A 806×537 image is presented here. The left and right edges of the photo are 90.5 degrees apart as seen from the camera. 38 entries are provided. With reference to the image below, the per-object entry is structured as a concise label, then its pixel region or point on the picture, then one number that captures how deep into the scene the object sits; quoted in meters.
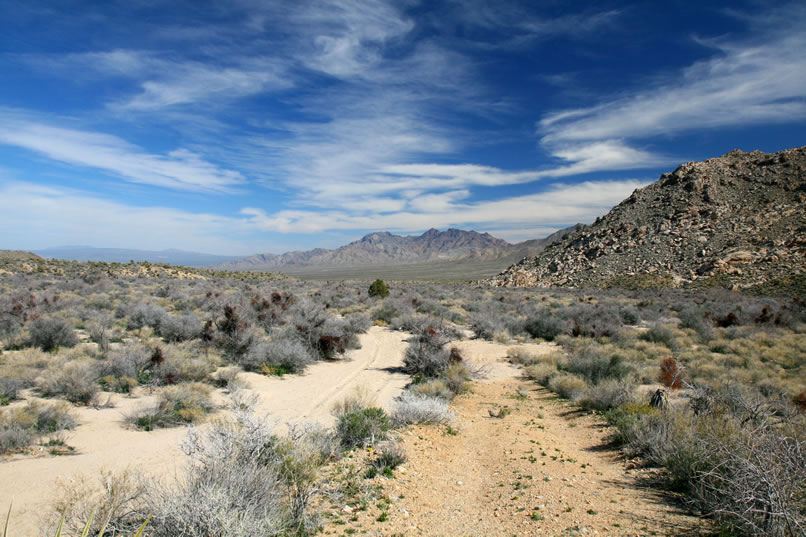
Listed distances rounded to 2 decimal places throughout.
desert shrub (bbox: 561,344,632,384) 10.92
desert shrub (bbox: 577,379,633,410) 8.77
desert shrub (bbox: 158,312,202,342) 14.59
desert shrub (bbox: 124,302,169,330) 16.17
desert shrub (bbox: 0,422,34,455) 6.17
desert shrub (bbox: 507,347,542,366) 14.27
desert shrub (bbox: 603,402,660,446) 6.68
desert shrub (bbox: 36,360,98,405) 8.55
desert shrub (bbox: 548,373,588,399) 10.05
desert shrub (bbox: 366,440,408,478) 5.94
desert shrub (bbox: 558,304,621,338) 17.76
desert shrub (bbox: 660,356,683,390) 10.04
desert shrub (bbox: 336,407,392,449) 6.90
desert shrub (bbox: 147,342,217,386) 10.08
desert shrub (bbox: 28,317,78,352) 12.30
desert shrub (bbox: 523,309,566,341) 18.78
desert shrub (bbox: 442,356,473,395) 10.96
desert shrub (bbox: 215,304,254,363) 13.23
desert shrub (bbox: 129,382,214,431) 7.70
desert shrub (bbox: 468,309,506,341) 18.91
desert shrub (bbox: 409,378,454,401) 10.18
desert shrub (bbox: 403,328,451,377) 12.45
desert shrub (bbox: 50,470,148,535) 3.65
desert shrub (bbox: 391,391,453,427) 8.20
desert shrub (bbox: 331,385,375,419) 8.03
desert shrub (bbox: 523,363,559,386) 12.01
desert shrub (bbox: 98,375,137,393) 9.45
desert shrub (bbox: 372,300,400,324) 23.03
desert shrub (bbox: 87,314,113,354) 12.69
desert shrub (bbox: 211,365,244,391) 10.33
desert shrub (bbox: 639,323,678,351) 15.90
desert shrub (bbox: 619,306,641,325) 21.84
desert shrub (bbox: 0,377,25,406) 8.18
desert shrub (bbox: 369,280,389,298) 30.82
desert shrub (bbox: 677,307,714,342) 17.52
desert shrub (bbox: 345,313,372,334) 18.76
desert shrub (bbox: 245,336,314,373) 12.30
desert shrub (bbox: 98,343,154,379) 9.99
